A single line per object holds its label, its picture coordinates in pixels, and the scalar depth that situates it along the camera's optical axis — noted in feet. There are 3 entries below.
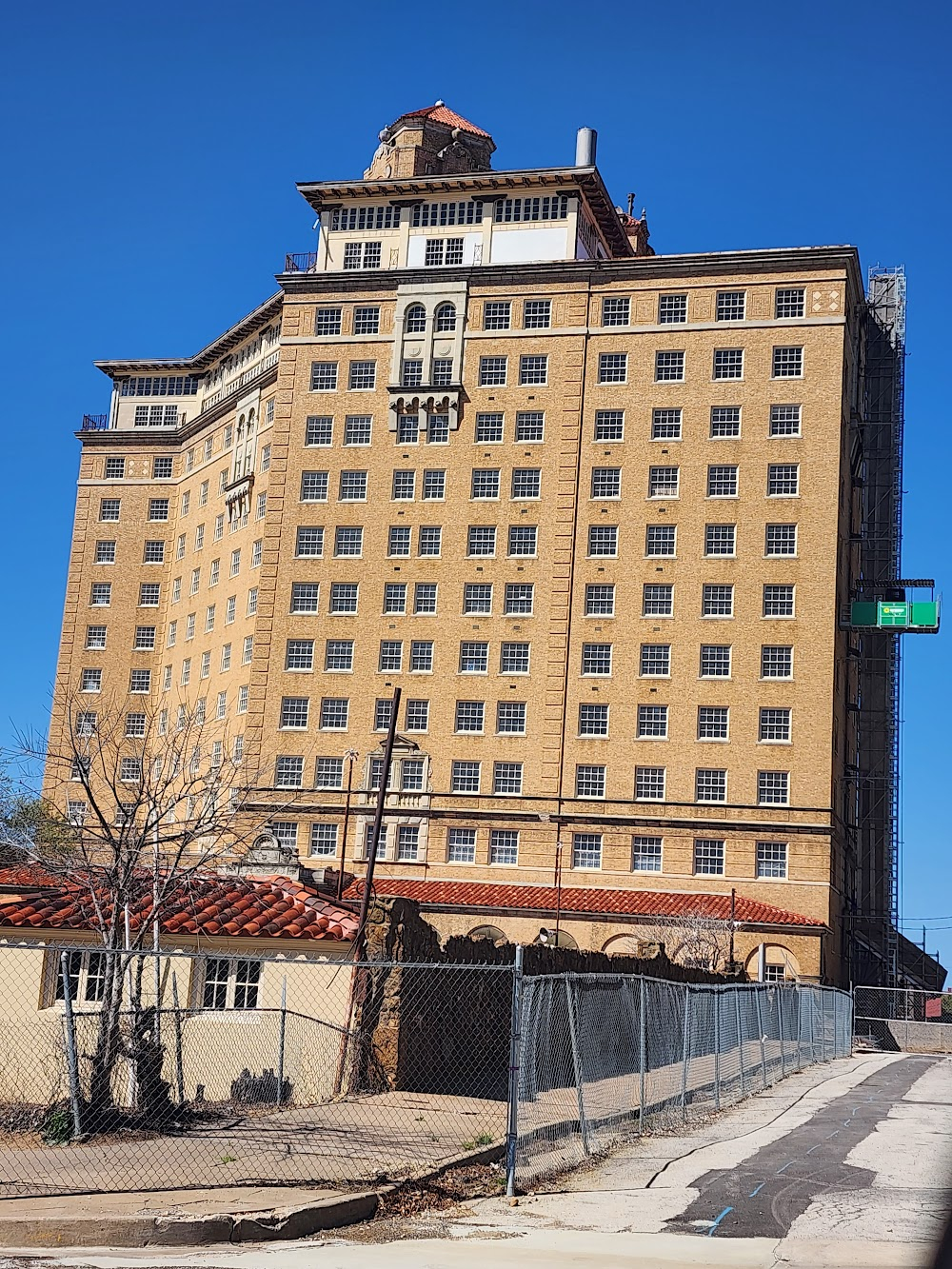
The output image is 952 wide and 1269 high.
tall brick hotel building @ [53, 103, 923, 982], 217.77
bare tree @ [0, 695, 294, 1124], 61.52
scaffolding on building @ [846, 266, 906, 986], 255.50
